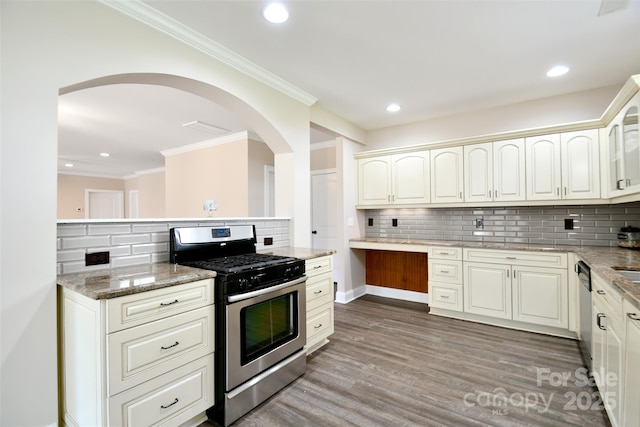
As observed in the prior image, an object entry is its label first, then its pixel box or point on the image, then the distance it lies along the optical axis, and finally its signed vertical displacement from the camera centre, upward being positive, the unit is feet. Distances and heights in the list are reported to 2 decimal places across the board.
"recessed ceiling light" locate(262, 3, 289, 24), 6.43 +4.51
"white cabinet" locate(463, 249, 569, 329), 9.87 -2.59
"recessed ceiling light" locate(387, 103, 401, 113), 12.34 +4.54
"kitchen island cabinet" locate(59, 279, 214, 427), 4.55 -2.32
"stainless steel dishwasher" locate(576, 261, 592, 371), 7.45 -2.54
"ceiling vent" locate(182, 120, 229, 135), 14.66 +4.65
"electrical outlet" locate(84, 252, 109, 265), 5.98 -0.80
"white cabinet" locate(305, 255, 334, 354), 8.57 -2.56
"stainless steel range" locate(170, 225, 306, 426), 5.98 -2.20
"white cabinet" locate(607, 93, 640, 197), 7.36 +1.68
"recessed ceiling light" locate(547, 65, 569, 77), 9.18 +4.47
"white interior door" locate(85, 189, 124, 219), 27.70 +1.46
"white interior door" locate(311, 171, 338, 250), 18.06 +0.42
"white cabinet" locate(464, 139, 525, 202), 11.29 +1.67
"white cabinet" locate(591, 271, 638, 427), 4.93 -2.50
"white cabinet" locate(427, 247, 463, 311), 11.66 -2.52
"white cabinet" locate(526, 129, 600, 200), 10.11 +1.65
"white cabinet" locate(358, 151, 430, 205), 13.38 +1.69
